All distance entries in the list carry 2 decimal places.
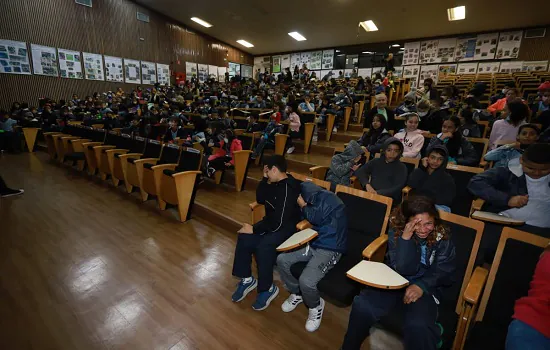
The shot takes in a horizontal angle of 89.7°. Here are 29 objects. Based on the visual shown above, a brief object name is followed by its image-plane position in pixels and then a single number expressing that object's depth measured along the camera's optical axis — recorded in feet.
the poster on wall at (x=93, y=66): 31.88
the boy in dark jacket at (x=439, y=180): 7.38
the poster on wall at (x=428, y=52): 37.06
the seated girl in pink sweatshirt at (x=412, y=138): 10.11
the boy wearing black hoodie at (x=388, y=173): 8.16
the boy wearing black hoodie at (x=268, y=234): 6.56
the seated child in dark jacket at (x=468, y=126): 11.09
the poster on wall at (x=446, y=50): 35.65
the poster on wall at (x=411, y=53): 38.58
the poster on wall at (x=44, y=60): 27.96
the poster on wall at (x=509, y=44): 31.81
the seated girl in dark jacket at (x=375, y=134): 11.17
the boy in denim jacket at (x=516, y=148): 7.21
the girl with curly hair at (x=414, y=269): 4.63
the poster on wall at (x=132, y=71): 35.83
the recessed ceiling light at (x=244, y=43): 47.53
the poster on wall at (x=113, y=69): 33.81
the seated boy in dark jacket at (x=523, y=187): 5.91
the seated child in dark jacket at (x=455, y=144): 9.59
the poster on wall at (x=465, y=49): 34.32
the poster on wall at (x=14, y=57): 25.89
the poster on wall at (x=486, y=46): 33.06
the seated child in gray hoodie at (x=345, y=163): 9.12
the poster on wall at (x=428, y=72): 37.29
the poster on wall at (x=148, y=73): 37.99
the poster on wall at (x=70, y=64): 29.89
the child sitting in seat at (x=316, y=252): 5.79
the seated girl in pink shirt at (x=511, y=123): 10.10
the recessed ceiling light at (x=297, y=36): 40.65
